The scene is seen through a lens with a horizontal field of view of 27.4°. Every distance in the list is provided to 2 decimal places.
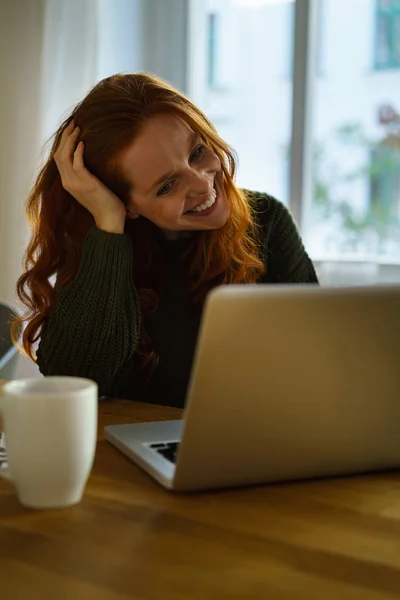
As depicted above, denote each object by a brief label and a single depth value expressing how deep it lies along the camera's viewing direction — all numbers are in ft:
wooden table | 1.94
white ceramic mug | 2.32
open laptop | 2.29
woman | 4.29
